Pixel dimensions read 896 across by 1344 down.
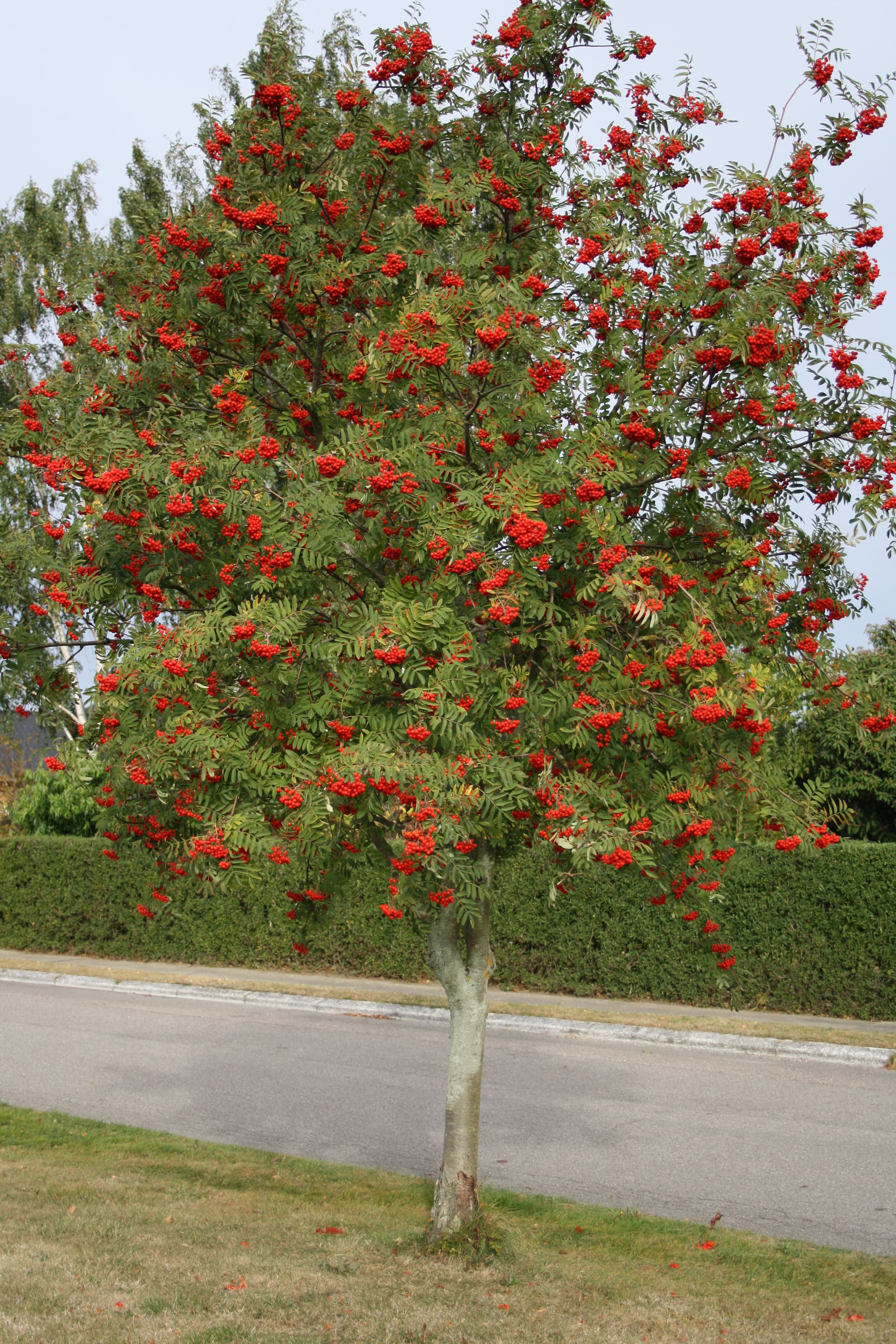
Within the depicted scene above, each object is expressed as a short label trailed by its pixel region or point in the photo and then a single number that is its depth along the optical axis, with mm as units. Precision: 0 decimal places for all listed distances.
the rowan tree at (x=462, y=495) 4496
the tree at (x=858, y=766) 13469
